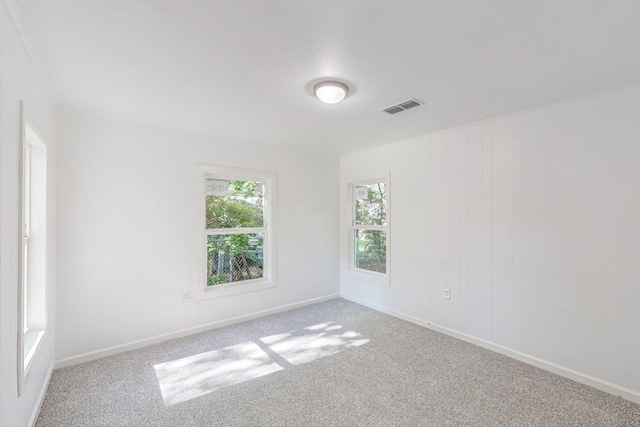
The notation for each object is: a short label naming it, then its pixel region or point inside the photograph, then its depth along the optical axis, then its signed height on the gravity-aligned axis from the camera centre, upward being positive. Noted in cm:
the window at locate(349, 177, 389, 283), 427 -18
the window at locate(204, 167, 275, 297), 369 -16
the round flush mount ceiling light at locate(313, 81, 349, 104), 219 +95
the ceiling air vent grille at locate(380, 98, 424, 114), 260 +100
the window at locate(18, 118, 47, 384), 222 -15
